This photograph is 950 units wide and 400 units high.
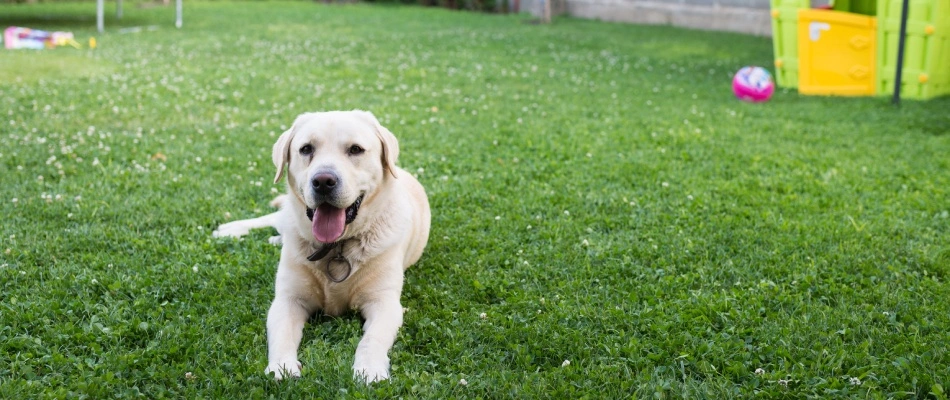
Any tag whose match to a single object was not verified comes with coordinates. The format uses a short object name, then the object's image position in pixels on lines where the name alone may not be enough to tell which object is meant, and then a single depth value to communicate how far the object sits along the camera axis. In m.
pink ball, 9.70
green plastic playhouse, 9.60
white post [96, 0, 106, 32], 16.36
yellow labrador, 3.61
